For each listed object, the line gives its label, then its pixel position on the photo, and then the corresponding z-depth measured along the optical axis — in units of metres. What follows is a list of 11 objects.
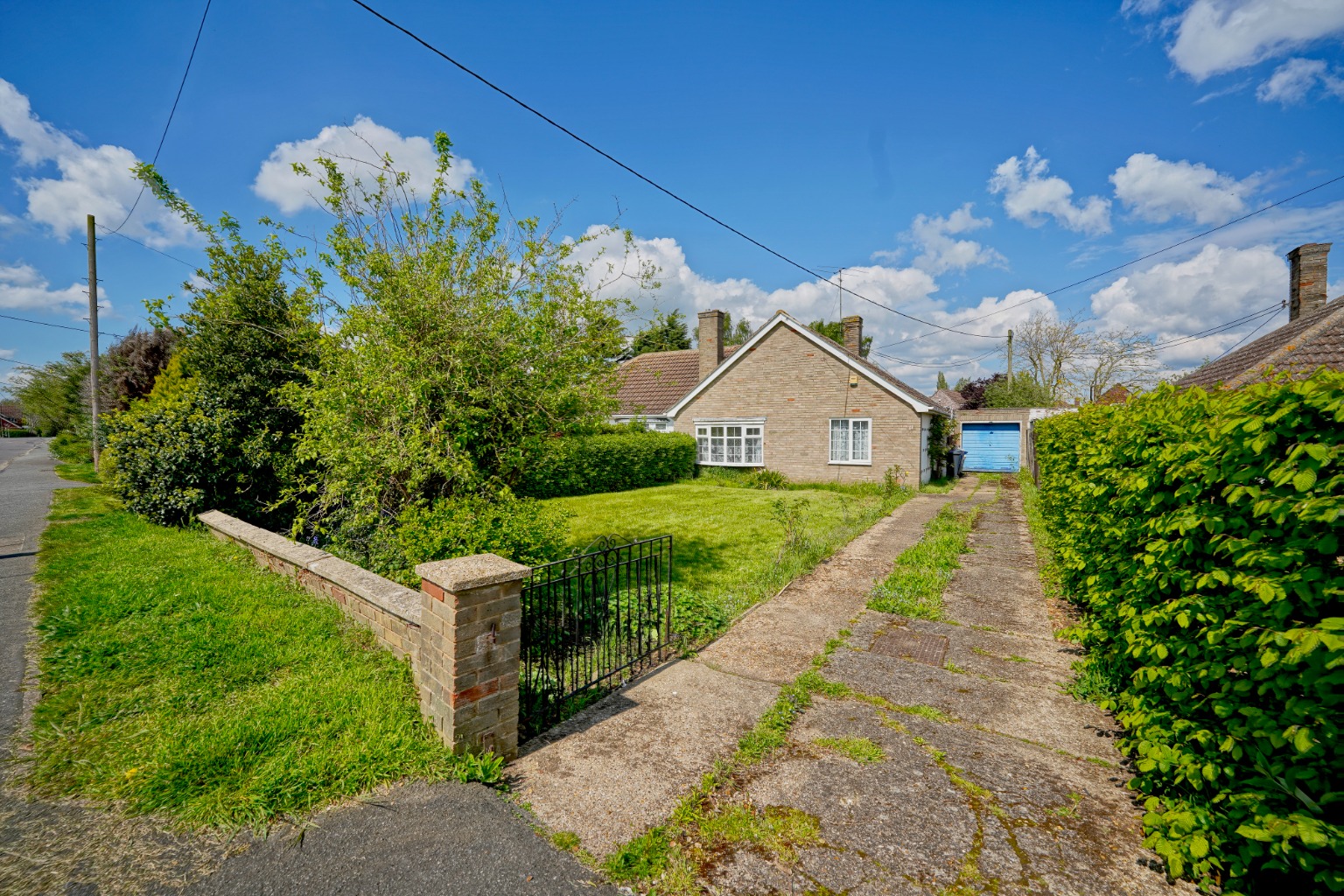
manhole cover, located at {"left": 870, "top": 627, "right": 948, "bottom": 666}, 5.32
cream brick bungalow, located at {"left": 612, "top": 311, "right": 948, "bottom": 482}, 17.77
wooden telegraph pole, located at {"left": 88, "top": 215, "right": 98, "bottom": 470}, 17.64
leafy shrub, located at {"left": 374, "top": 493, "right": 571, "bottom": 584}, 4.93
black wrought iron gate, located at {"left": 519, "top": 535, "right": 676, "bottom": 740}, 4.17
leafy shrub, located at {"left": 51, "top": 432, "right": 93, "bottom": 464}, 24.36
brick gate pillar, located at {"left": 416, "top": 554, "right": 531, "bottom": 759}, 3.29
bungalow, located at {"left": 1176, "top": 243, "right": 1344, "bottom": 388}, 8.35
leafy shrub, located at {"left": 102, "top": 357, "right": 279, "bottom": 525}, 9.23
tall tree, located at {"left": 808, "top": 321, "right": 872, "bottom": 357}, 39.72
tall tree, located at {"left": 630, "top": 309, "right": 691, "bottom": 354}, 41.69
